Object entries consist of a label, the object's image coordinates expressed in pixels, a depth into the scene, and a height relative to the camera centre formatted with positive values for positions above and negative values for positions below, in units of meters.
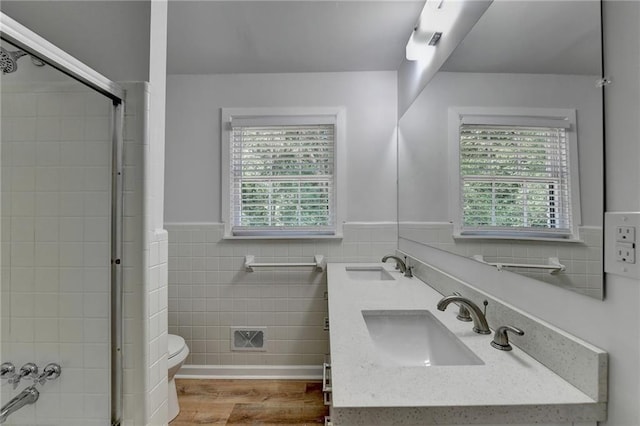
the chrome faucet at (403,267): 1.88 -0.35
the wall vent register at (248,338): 2.32 -0.98
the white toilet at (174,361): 1.71 -0.86
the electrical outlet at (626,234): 0.59 -0.04
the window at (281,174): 2.35 +0.33
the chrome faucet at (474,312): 1.00 -0.33
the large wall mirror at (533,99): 0.69 +0.36
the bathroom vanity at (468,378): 0.63 -0.40
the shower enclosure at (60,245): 1.21 -0.13
